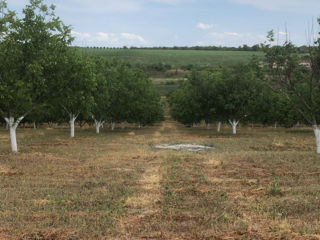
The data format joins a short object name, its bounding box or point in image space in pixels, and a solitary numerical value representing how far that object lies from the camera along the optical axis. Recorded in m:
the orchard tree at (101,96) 46.69
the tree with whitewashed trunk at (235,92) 49.31
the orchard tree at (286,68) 26.58
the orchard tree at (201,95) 52.44
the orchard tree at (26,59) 23.31
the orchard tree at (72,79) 25.74
